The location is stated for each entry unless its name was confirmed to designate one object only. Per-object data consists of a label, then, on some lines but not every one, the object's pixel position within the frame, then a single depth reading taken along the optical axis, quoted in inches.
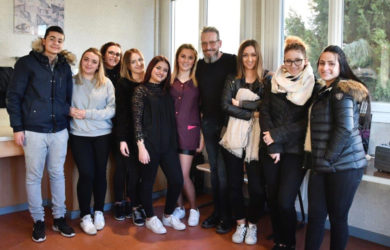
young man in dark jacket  95.5
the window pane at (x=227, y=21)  137.9
